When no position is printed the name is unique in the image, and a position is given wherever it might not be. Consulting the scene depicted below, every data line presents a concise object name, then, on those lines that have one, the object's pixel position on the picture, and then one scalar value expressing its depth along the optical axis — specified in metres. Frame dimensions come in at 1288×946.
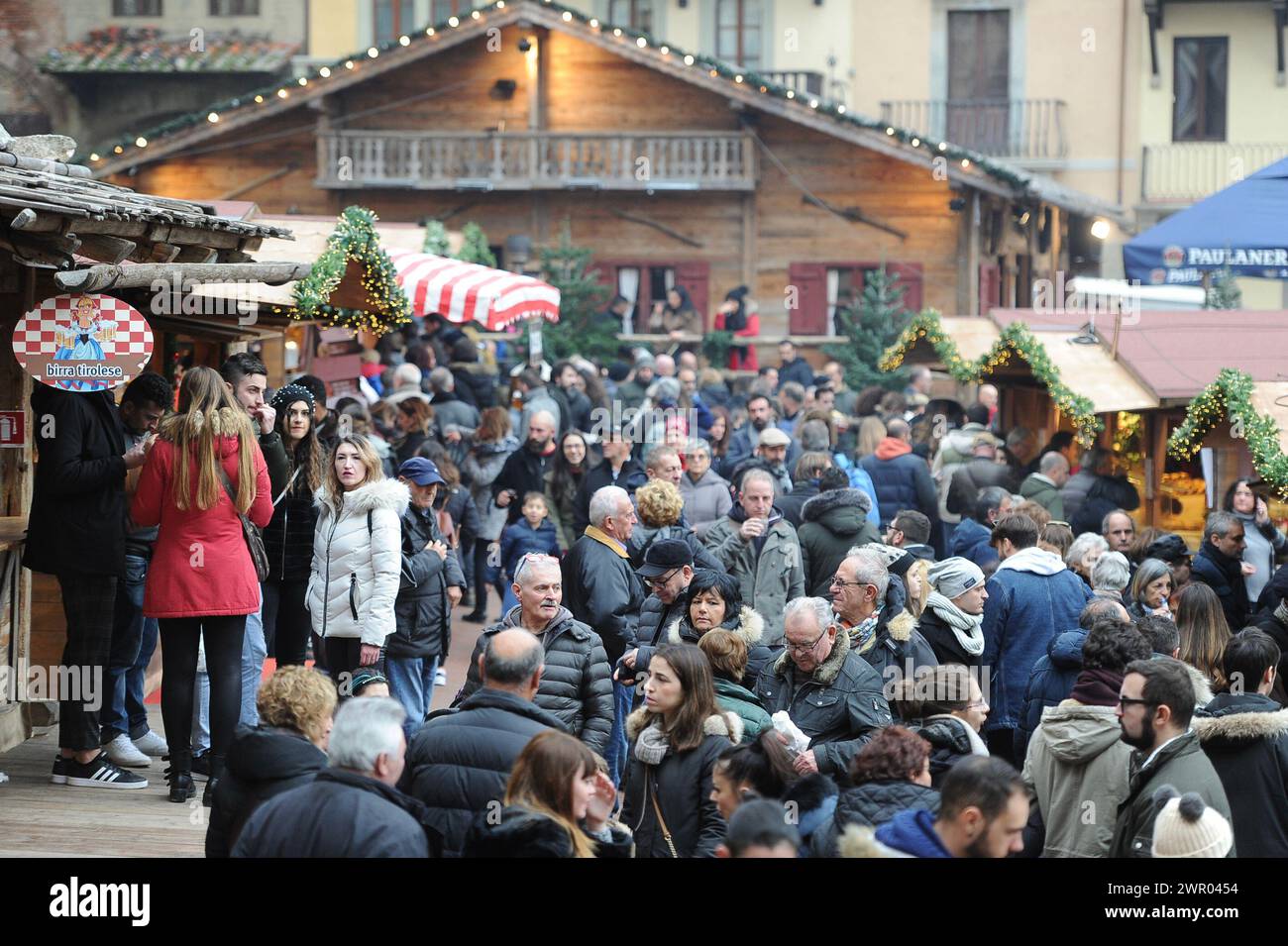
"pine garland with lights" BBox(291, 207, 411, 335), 10.36
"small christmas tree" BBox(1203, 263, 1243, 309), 22.93
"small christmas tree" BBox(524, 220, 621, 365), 24.59
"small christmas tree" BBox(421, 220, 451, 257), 18.42
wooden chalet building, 26.88
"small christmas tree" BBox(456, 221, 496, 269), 21.25
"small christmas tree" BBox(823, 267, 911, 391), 24.80
